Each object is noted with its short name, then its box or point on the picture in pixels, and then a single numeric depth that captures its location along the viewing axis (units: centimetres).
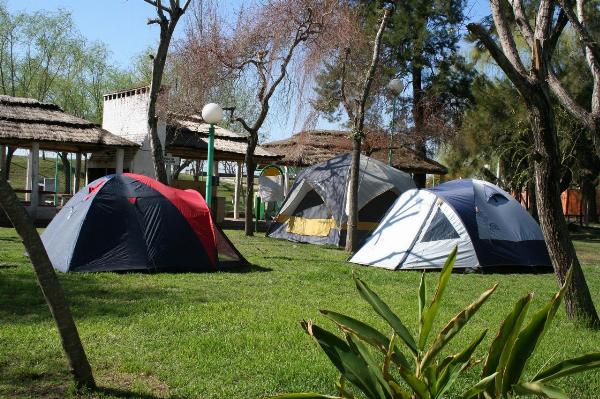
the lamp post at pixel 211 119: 1268
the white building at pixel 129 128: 2098
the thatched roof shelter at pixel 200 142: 2161
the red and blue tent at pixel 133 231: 911
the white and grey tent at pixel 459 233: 1124
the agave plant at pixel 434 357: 250
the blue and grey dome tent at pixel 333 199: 1577
